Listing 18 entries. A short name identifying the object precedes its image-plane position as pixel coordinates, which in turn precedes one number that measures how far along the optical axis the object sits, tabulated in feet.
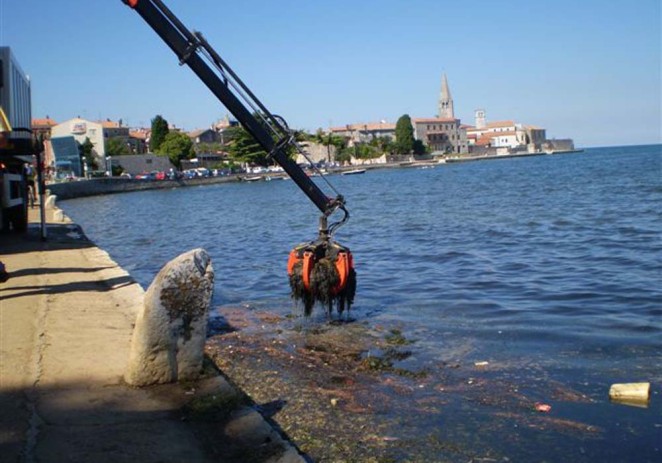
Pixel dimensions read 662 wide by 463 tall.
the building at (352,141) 638.94
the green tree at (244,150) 454.81
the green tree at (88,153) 382.63
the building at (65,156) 335.53
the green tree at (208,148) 524.28
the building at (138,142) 534.37
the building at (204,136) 595.88
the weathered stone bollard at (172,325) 20.31
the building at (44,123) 489.42
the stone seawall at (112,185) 272.25
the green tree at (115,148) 463.42
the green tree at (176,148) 442.50
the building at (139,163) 417.49
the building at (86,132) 438.40
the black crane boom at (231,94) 37.86
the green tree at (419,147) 618.44
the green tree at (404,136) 598.34
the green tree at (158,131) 478.18
